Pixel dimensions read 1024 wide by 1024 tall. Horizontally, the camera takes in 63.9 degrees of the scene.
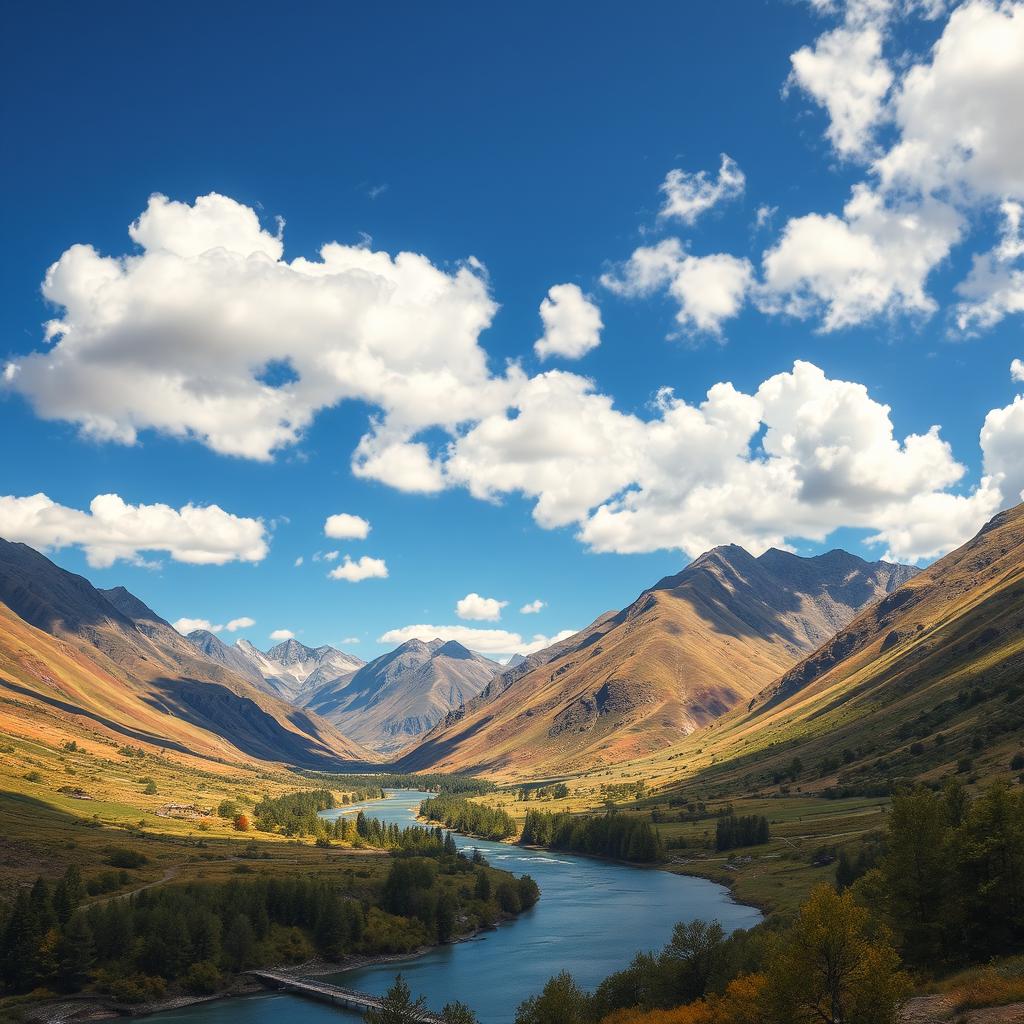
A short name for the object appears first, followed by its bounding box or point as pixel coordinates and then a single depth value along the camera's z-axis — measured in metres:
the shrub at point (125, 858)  158.62
